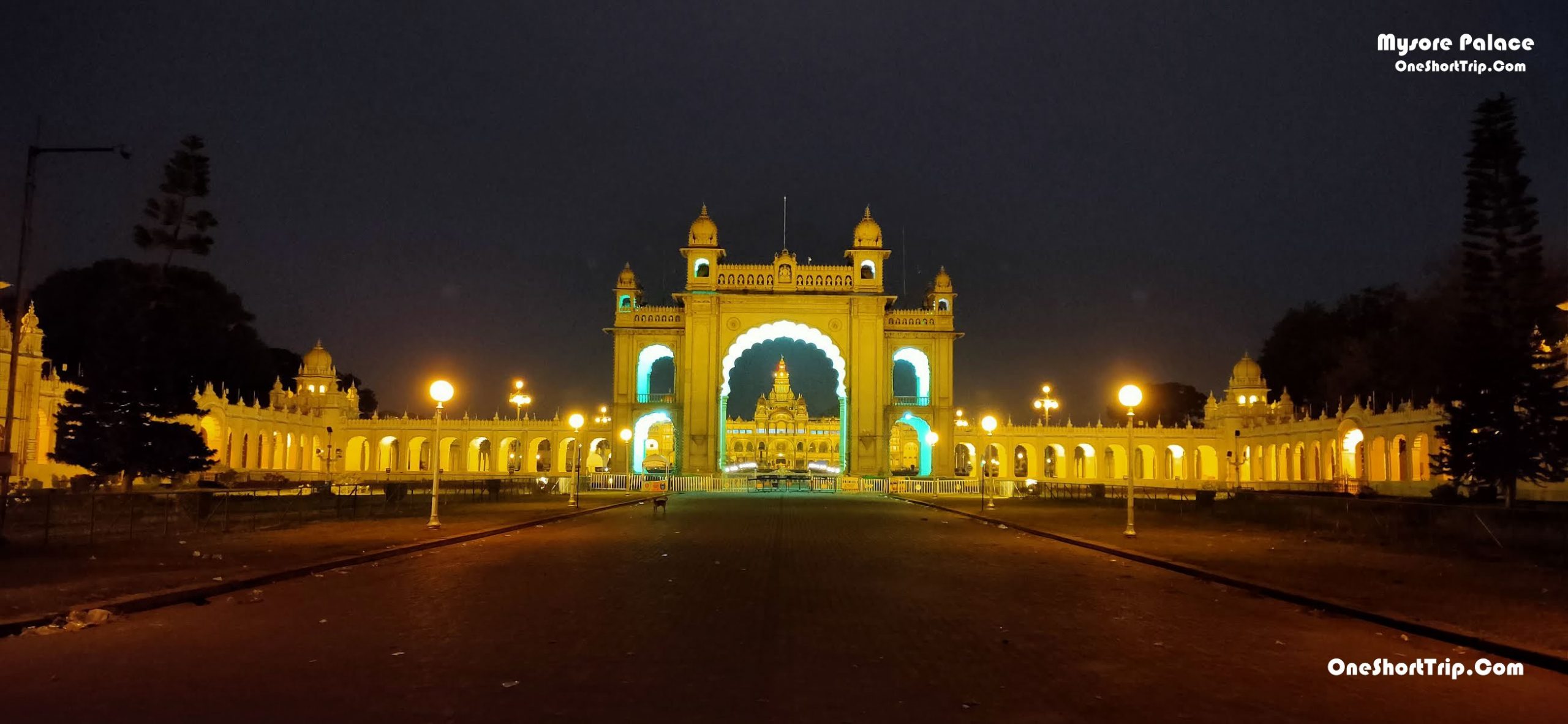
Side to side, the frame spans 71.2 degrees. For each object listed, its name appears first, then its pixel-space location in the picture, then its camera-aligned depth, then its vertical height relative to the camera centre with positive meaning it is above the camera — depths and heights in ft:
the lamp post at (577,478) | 106.56 -3.28
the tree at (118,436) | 106.83 +0.42
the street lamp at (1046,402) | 202.28 +8.94
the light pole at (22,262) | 56.03 +9.38
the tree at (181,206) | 110.63 +23.59
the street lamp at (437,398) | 73.10 +3.22
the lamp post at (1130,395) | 72.13 +3.70
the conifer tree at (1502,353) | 95.25 +9.22
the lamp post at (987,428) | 118.73 +2.55
